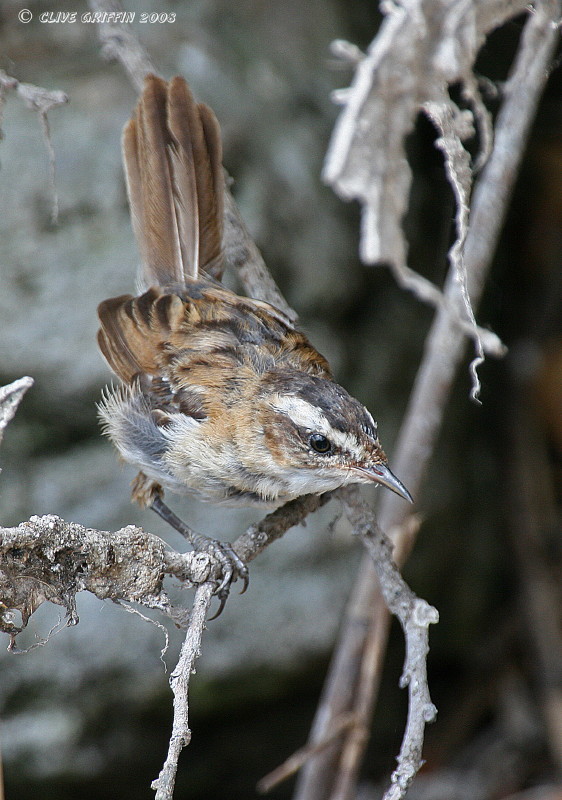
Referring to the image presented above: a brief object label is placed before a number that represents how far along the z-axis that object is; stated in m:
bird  5.39
